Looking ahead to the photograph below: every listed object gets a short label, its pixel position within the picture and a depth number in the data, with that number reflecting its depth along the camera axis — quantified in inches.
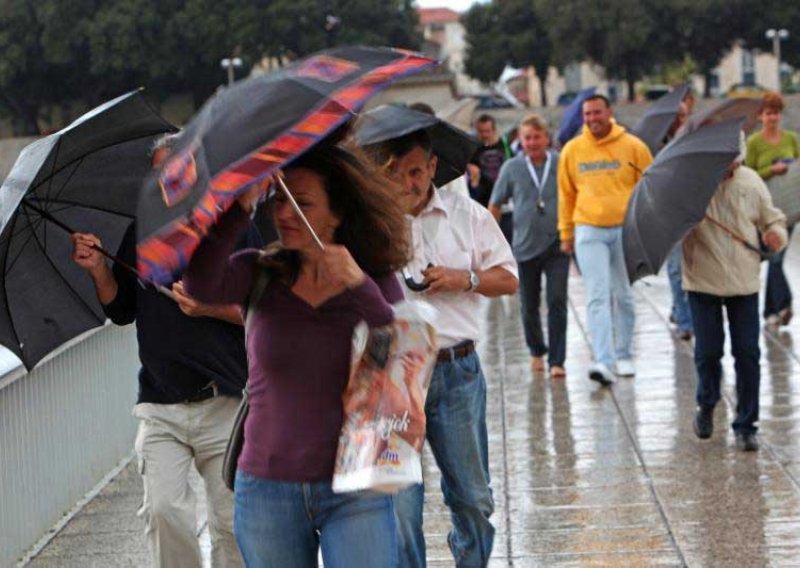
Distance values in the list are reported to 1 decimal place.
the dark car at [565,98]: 3364.7
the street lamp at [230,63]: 3297.2
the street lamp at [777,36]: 3415.4
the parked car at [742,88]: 3118.1
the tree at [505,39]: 3937.0
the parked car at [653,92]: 3095.2
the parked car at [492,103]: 3595.0
